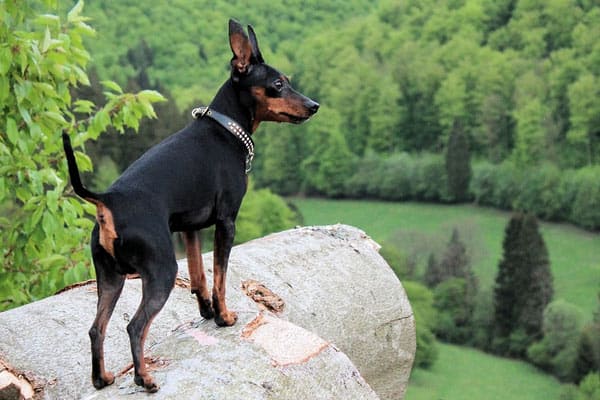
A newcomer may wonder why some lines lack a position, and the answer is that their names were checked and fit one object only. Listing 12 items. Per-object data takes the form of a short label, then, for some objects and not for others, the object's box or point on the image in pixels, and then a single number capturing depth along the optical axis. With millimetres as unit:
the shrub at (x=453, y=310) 62375
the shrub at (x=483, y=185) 86625
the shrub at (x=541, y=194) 83488
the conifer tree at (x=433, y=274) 65562
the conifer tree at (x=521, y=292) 58688
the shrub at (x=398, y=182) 90312
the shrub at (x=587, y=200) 78312
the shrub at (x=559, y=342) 55344
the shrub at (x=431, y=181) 88500
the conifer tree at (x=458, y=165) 87812
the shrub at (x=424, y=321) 53625
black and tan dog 3744
